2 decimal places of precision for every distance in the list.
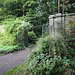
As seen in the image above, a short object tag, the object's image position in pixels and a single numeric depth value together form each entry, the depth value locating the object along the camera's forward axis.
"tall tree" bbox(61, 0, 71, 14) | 12.10
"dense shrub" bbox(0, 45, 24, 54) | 4.30
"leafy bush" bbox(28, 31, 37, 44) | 6.62
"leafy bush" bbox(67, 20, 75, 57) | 2.67
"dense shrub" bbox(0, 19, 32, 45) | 5.08
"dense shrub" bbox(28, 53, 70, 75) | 1.68
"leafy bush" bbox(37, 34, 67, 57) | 2.20
